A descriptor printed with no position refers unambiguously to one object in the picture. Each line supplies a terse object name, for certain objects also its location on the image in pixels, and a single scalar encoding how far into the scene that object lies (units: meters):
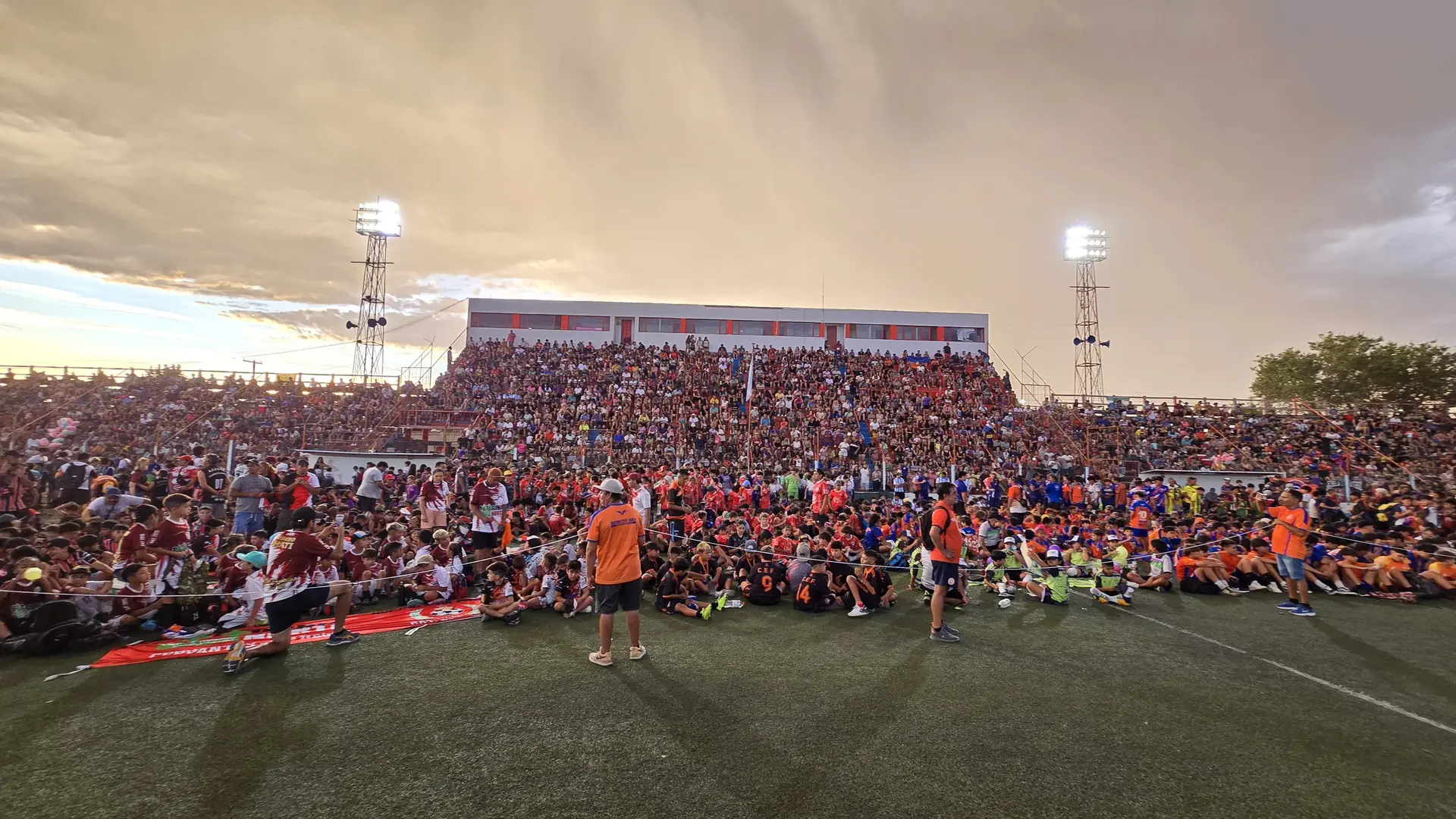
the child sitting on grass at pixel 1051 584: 10.09
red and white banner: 6.94
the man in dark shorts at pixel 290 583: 6.78
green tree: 37.94
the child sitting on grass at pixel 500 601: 8.57
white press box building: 42.06
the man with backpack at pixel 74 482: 14.41
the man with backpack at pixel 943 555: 8.00
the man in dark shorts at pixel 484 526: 10.92
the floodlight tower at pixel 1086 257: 40.47
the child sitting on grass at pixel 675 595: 9.15
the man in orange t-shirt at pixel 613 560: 6.75
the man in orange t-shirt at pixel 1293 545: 9.55
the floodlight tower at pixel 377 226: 38.44
